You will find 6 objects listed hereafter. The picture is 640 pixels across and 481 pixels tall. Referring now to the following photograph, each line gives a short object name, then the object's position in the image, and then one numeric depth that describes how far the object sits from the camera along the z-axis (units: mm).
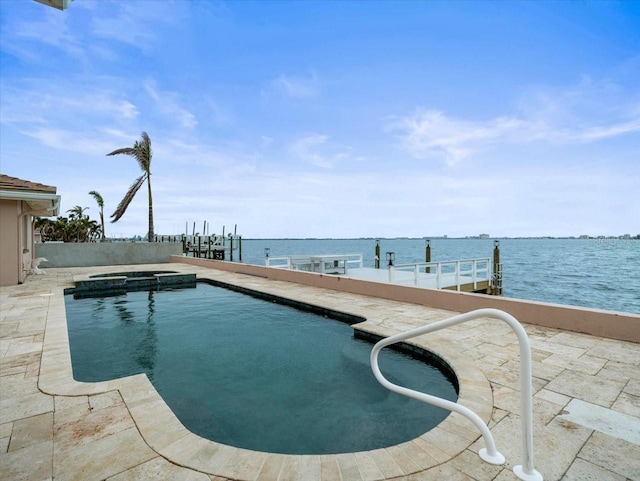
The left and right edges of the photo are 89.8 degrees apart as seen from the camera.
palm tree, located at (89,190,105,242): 29781
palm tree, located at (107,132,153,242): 16797
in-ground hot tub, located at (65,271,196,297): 9383
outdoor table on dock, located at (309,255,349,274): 13125
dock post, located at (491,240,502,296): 13030
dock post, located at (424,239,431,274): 15018
